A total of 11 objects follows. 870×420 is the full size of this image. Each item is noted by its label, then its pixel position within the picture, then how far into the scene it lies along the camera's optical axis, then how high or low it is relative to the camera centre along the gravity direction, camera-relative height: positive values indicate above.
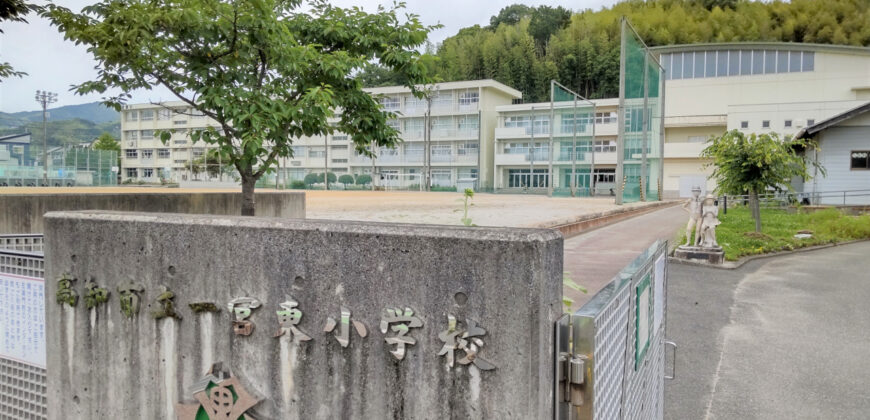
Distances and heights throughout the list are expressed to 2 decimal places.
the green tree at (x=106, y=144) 77.38 +5.57
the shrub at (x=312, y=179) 63.38 +0.90
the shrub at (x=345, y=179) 62.53 +0.90
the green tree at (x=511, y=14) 91.75 +27.39
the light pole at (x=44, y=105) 38.22 +6.44
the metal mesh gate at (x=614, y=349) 1.60 -0.50
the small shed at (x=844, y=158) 24.88 +1.44
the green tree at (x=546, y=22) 79.63 +22.77
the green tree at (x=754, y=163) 15.41 +0.75
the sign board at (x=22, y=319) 2.78 -0.64
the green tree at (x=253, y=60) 5.11 +1.22
